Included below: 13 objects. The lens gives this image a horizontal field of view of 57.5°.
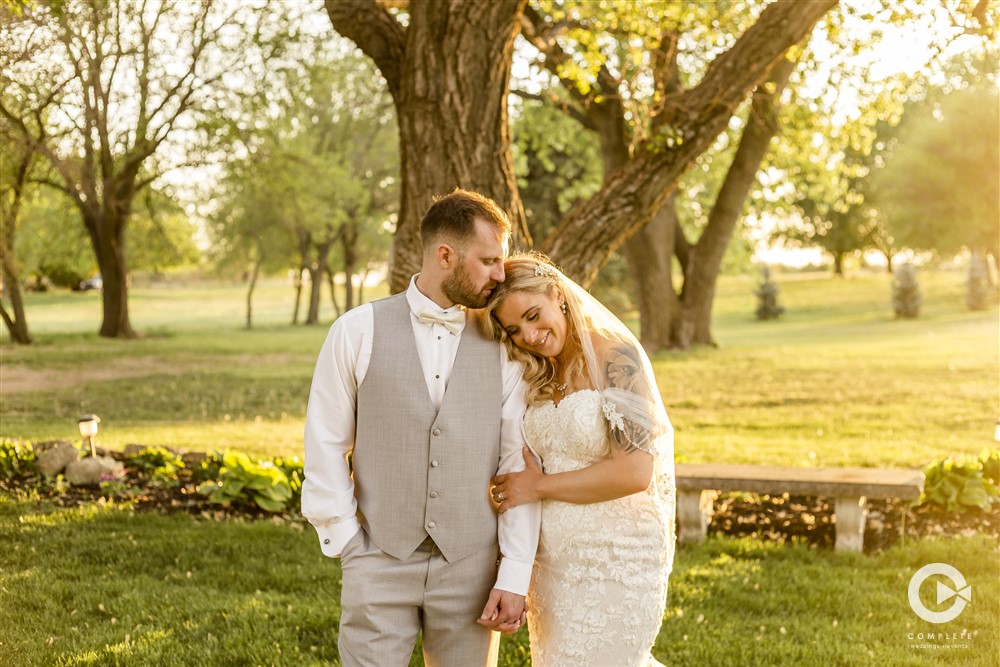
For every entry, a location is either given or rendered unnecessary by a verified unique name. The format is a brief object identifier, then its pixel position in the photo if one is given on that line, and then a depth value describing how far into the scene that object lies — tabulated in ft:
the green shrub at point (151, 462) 25.22
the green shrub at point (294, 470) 24.18
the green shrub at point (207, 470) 25.03
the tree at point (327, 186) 73.97
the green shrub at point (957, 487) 22.79
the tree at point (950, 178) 118.11
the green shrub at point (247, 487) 22.98
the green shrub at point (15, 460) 23.89
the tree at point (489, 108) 18.28
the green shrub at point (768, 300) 127.54
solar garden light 23.24
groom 9.93
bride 10.30
